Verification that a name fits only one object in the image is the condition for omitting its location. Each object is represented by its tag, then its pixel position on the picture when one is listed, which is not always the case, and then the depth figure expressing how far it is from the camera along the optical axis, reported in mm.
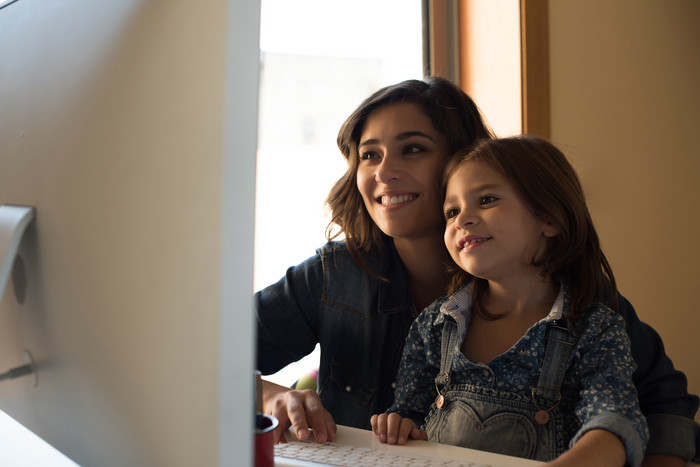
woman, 1289
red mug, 543
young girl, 940
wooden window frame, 1993
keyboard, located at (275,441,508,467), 700
